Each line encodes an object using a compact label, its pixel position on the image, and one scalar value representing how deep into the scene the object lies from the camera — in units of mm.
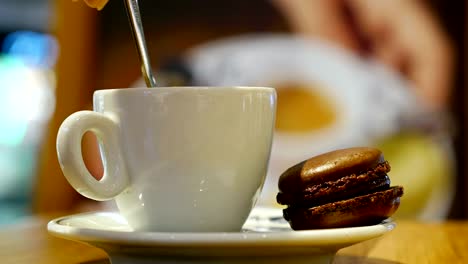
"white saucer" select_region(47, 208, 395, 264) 313
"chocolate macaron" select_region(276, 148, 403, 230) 351
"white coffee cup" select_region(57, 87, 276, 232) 352
